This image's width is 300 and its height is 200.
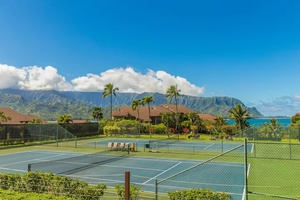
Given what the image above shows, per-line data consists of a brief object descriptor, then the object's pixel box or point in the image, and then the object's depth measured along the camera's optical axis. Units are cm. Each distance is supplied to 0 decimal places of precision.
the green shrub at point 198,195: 781
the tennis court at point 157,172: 1382
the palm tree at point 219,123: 5196
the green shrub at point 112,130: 4997
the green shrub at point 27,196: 823
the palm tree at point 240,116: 5422
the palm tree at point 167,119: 6025
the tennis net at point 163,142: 3181
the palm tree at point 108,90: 6644
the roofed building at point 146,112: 7238
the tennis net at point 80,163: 1586
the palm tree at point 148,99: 5922
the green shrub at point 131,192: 844
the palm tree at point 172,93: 5906
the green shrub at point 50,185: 902
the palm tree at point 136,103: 6150
